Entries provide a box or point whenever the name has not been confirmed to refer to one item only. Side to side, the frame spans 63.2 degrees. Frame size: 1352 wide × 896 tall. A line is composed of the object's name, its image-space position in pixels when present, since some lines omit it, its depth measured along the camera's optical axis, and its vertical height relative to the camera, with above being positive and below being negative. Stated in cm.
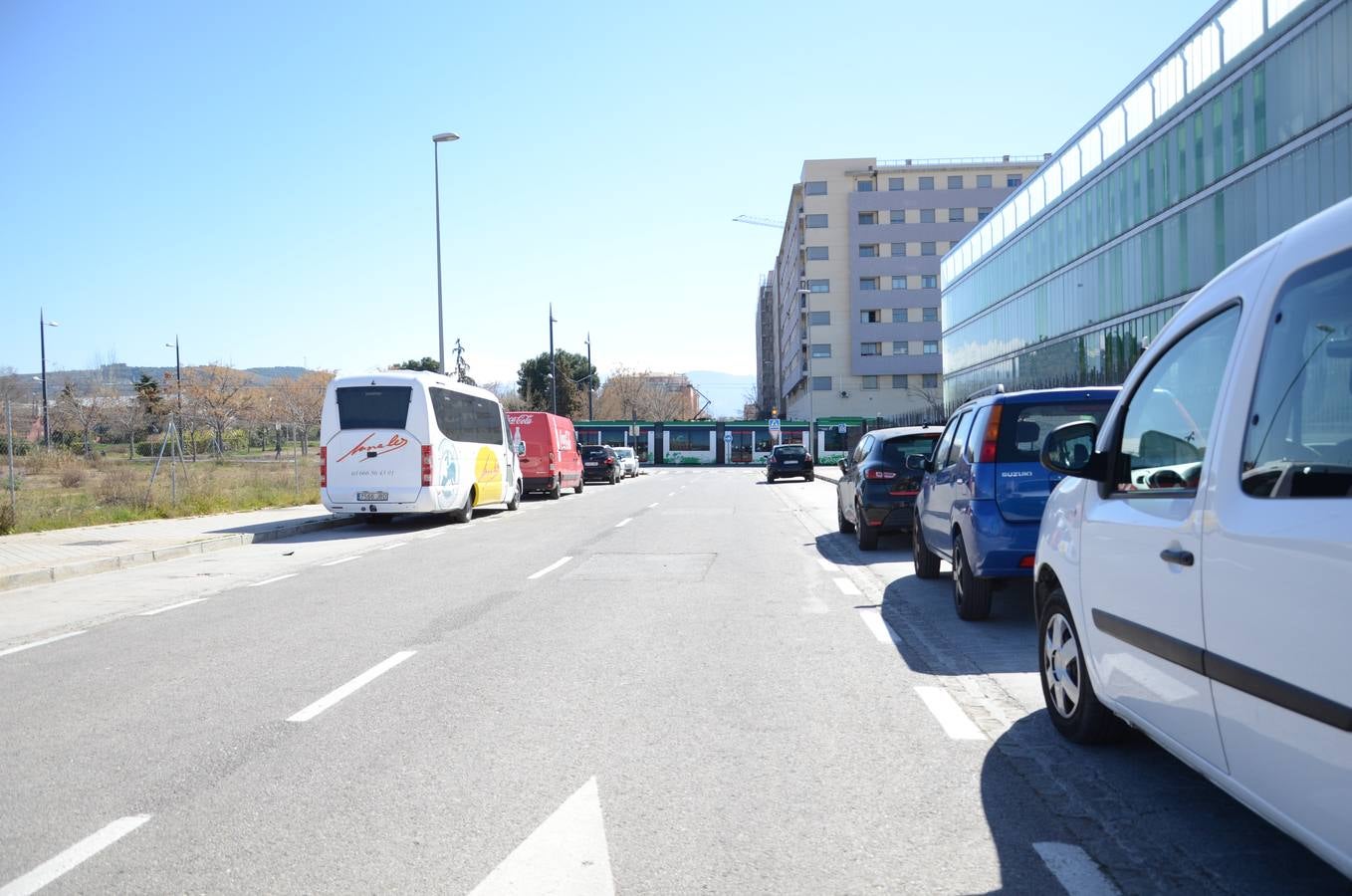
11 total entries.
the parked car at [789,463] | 4419 -139
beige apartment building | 8981 +1329
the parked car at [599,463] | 4550 -129
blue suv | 823 -47
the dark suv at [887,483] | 1429 -74
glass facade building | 2619 +715
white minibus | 1986 -18
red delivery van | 3172 -50
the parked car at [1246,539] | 271 -35
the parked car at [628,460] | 5169 -139
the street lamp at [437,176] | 3091 +746
